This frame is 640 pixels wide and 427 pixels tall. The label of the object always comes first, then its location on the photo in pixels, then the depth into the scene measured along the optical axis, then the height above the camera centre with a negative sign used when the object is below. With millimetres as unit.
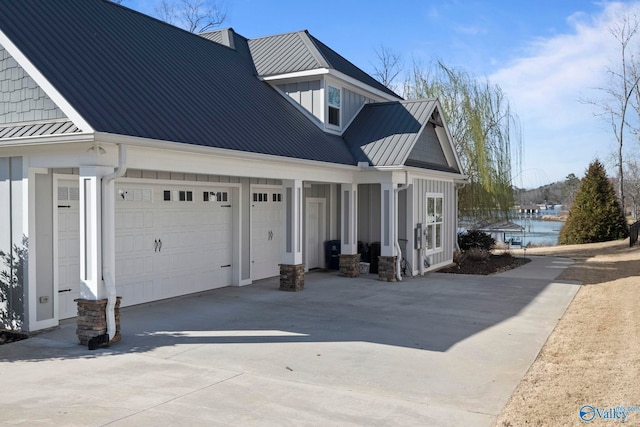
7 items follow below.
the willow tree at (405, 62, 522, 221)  24172 +3126
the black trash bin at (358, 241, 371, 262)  16516 -1088
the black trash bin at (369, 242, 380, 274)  16234 -1162
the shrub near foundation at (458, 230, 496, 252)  21203 -1035
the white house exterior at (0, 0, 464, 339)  8180 +1013
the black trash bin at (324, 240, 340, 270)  16719 -1151
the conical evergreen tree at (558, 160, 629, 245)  29234 -86
